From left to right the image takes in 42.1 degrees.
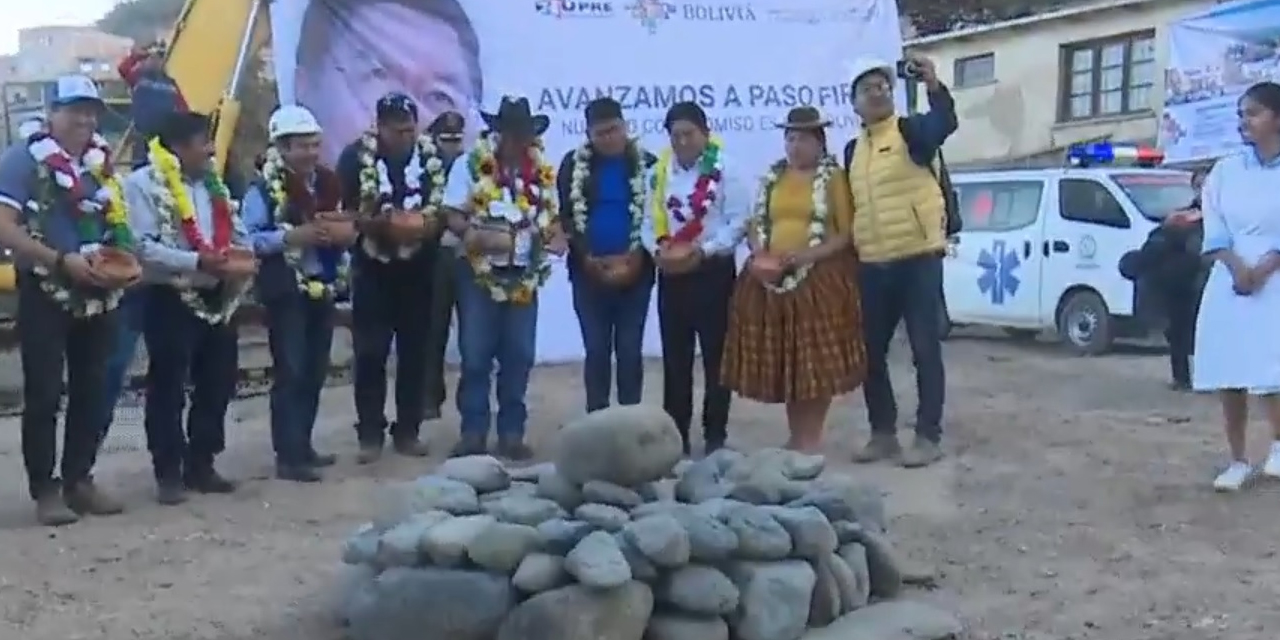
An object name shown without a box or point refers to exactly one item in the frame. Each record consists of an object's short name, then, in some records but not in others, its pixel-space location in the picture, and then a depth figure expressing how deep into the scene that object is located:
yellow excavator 11.45
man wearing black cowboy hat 7.58
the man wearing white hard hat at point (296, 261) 7.23
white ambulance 13.71
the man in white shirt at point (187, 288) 6.76
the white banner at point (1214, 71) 14.98
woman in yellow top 7.39
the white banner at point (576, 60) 11.29
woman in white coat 6.63
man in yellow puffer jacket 7.35
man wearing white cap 6.30
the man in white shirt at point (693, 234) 7.51
